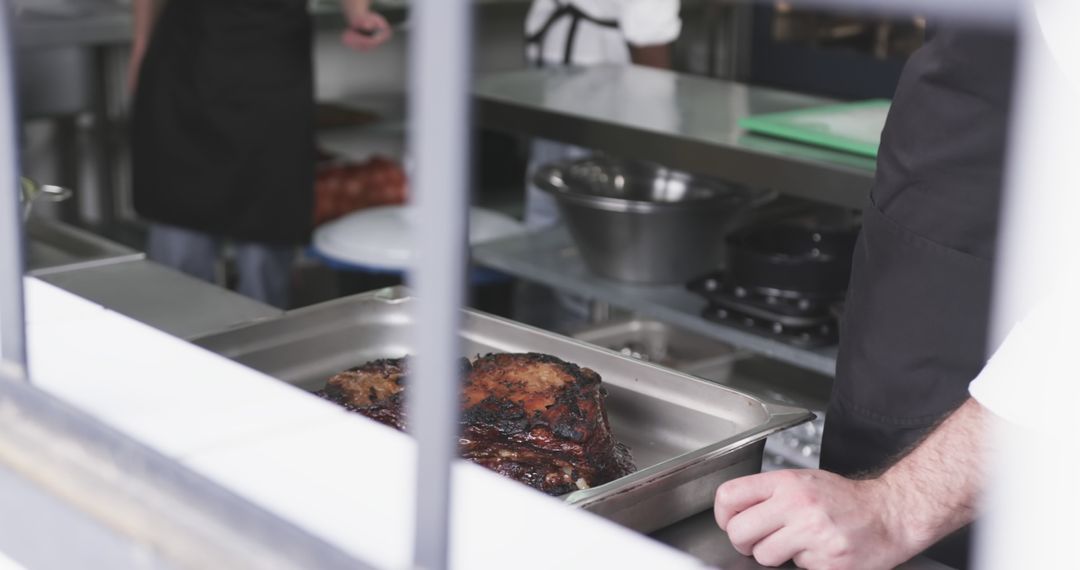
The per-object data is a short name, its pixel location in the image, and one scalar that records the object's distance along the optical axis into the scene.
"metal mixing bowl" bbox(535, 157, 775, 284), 2.52
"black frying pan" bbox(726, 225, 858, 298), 2.31
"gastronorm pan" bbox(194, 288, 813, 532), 1.03
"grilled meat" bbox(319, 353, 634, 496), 1.09
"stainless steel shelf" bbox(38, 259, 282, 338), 1.56
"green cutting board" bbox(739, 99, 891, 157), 2.35
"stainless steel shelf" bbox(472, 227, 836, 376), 2.34
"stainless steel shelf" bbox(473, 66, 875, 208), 2.33
